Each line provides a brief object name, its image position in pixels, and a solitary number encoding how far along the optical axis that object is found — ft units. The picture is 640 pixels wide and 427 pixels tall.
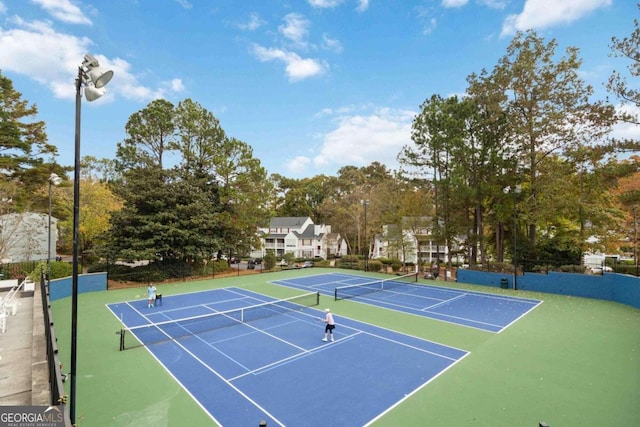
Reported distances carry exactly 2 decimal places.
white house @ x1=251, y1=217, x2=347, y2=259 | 190.80
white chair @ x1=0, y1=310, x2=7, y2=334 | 33.73
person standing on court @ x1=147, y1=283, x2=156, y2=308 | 56.26
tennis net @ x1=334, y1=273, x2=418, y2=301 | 69.34
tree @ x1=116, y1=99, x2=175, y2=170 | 96.58
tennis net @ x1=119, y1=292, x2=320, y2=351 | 39.22
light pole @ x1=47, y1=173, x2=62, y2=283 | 46.78
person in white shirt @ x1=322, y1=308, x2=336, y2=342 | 38.85
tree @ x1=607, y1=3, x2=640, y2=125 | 49.44
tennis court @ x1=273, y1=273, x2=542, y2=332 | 50.49
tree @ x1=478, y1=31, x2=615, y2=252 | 74.18
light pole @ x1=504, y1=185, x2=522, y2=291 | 72.28
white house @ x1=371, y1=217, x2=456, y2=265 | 102.58
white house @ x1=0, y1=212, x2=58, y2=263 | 85.83
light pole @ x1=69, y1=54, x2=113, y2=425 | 17.83
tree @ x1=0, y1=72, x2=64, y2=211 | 73.51
